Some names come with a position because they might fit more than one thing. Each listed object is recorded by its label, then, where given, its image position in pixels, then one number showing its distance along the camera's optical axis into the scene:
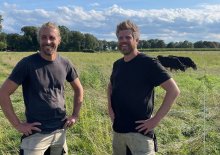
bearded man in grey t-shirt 1.80
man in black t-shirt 1.79
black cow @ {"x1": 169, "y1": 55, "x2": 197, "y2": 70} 12.83
